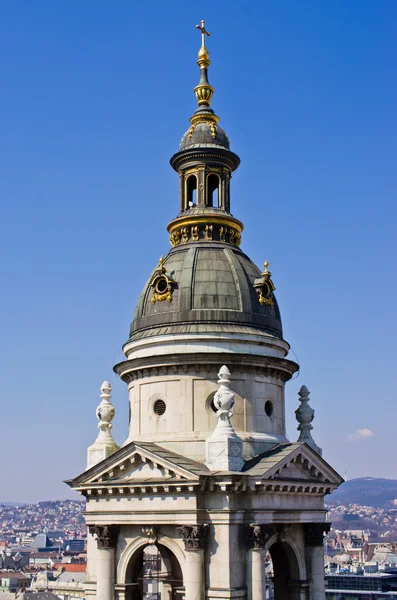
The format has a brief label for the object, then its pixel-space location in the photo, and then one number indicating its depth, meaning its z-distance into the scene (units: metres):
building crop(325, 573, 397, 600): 155.00
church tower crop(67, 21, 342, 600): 39.16
